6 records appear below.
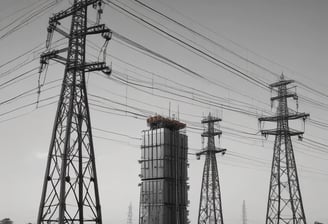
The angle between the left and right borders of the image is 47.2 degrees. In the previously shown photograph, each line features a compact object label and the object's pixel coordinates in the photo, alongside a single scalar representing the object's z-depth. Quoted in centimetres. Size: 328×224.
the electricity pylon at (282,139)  4025
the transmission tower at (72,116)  2212
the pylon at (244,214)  17788
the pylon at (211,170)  5103
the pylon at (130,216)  13152
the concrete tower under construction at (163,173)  4266
